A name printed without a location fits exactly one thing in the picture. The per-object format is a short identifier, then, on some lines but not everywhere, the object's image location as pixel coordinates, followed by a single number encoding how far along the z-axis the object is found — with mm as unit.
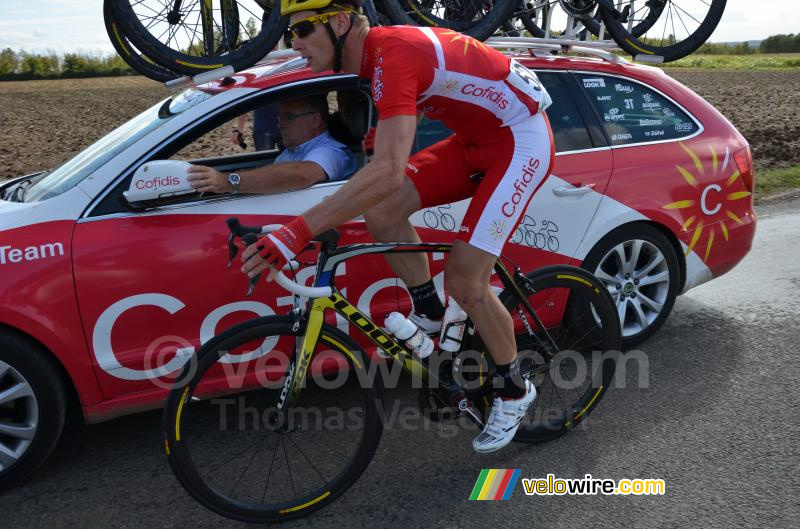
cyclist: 2498
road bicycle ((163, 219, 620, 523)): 2717
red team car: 3035
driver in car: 3350
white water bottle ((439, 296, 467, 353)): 3172
